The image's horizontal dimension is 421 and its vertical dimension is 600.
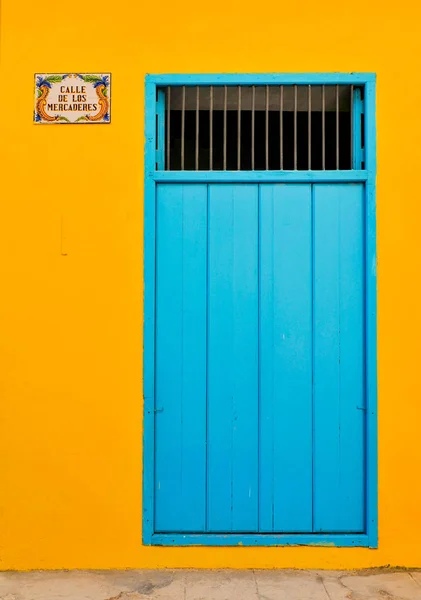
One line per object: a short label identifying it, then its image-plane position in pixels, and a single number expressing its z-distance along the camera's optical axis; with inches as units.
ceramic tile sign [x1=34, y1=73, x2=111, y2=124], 139.0
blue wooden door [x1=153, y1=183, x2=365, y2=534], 137.9
